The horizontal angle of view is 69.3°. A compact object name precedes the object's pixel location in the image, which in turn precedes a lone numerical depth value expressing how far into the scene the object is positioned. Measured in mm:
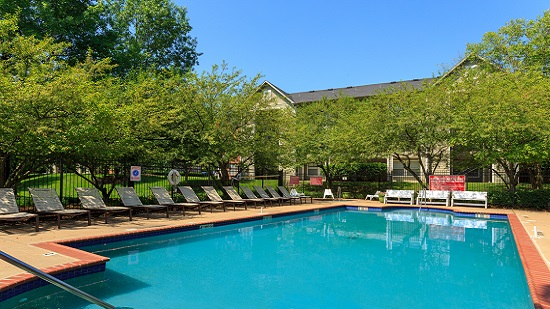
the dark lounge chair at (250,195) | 17109
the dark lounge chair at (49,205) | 9031
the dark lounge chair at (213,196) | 14805
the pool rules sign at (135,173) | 12512
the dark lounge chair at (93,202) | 10034
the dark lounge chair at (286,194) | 19203
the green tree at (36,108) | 8812
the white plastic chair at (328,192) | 22016
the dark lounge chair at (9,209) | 7985
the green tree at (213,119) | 15141
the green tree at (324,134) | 21234
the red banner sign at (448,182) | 18547
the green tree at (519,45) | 23547
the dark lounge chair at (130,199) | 11398
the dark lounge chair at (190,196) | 13729
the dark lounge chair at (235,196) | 16017
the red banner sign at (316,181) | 22547
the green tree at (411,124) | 19250
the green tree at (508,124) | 15352
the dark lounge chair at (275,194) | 18453
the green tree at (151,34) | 25688
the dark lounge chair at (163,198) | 12399
